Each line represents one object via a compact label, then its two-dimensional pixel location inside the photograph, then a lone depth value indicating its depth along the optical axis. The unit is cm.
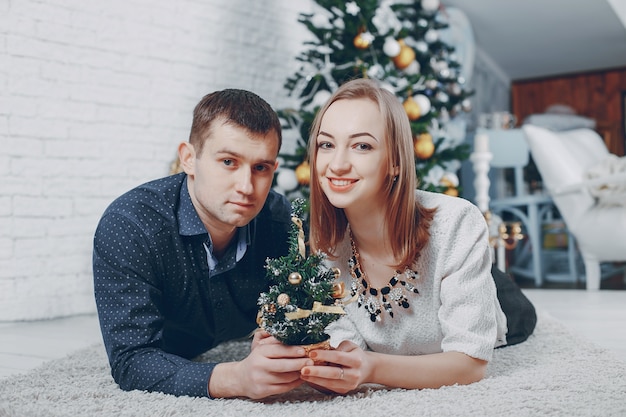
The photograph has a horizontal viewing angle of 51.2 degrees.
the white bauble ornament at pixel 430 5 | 374
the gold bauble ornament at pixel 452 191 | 324
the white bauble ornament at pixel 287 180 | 316
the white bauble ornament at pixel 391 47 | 318
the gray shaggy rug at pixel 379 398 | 124
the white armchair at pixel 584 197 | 367
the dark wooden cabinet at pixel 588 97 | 693
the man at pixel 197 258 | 133
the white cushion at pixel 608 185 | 367
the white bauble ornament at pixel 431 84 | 341
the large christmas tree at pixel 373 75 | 315
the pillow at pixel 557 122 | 622
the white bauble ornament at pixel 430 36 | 370
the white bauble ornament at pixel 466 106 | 394
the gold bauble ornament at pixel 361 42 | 316
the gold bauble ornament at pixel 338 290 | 124
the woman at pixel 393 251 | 138
